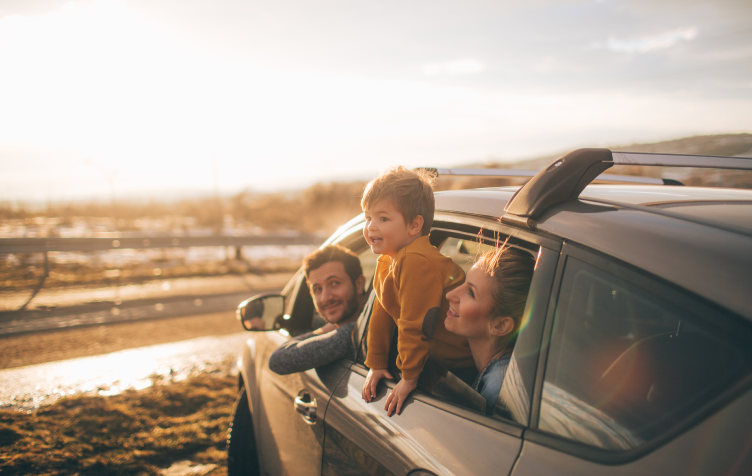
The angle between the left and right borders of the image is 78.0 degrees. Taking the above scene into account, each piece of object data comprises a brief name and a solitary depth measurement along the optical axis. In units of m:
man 2.22
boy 1.71
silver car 0.92
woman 1.56
